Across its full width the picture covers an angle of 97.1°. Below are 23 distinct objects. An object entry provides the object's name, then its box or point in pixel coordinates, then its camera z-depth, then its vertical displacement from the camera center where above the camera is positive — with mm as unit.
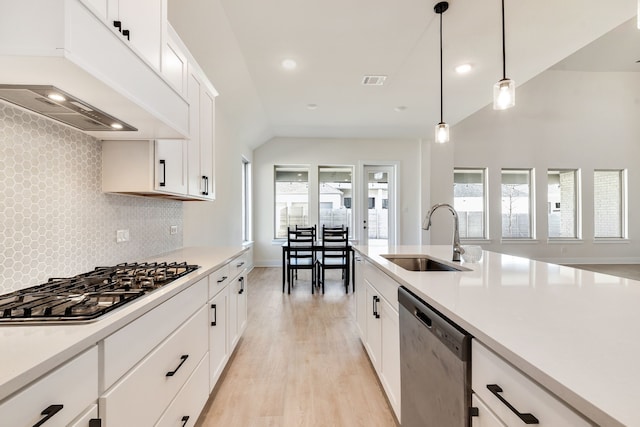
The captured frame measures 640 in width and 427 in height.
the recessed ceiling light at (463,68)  3287 +1763
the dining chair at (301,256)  4324 -633
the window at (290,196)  6480 +494
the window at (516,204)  6750 +313
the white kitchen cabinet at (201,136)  2131 +681
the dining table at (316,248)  4424 -497
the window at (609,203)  6750 +332
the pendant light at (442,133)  2740 +827
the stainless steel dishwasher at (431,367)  894 -559
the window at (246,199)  5816 +380
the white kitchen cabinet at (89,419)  728 -533
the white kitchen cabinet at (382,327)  1519 -711
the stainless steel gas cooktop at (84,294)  847 -287
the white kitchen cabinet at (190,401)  1201 -884
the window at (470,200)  6758 +411
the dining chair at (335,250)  4384 -538
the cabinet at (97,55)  777 +520
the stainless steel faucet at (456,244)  1943 -187
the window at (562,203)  6805 +337
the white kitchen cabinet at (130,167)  1637 +301
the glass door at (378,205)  6402 +278
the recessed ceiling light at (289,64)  3182 +1763
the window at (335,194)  6488 +540
